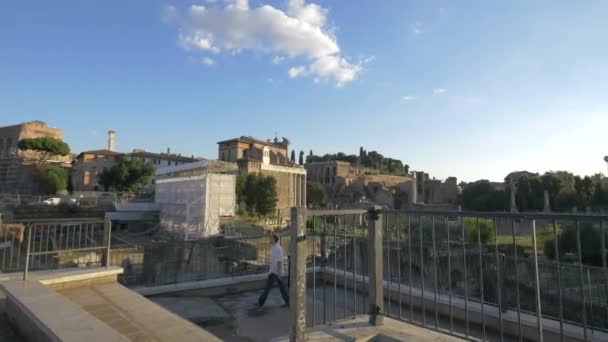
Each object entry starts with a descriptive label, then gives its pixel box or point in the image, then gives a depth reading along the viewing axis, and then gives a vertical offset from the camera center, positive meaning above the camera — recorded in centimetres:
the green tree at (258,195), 4216 +96
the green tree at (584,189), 4200 +185
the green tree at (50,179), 4822 +311
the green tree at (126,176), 4622 +346
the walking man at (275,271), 553 -110
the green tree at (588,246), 1266 -155
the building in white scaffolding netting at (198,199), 2703 +31
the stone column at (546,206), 4050 -19
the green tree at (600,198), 4006 +74
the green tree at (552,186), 4731 +247
